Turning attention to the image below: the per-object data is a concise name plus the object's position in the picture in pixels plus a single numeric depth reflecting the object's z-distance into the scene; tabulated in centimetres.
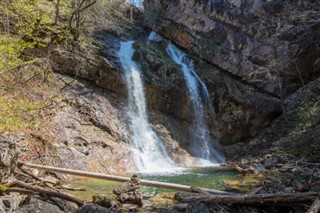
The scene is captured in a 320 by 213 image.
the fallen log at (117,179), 536
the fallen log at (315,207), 374
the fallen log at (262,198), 443
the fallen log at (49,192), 512
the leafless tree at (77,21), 1220
